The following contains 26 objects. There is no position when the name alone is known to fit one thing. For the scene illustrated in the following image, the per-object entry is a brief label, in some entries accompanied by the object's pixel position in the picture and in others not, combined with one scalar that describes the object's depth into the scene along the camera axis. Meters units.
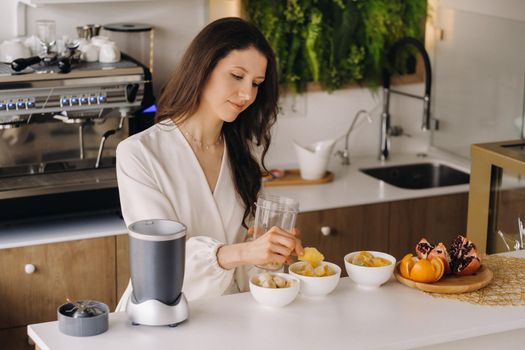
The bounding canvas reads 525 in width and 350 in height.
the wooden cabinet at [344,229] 4.18
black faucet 4.51
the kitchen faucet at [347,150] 4.83
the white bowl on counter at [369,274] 2.63
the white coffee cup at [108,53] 3.86
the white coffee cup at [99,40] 3.92
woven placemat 2.62
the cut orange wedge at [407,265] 2.68
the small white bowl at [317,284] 2.56
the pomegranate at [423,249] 2.73
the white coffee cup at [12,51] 3.78
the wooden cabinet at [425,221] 4.36
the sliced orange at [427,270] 2.64
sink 4.79
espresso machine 3.66
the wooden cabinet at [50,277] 3.69
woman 2.76
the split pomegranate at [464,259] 2.72
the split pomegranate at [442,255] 2.69
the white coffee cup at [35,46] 3.88
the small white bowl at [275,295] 2.48
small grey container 2.30
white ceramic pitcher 4.45
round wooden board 2.63
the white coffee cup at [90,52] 3.88
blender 2.31
